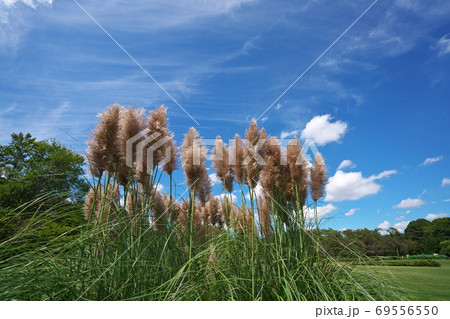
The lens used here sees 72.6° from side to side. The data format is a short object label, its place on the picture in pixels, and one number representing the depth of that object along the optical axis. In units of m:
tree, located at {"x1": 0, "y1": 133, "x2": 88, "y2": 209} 20.30
